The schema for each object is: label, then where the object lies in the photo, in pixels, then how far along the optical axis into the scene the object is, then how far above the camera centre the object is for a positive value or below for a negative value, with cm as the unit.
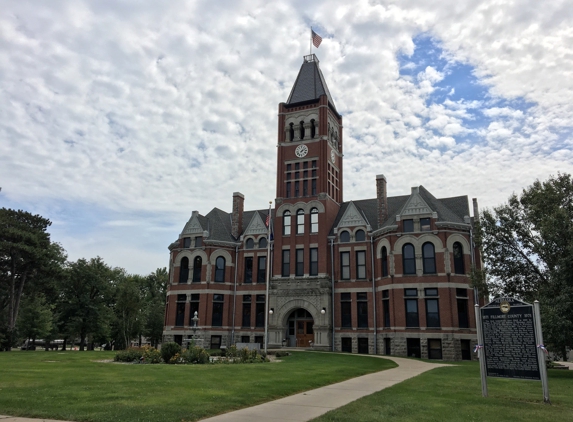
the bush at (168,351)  2527 -165
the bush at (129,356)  2699 -210
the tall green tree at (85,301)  5481 +226
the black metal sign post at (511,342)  1302 -43
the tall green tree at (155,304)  6944 +261
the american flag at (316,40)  5218 +3201
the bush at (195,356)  2522 -190
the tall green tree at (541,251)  1967 +395
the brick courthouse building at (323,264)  3822 +568
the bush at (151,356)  2560 -197
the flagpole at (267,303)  4026 +176
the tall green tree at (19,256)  4192 +587
